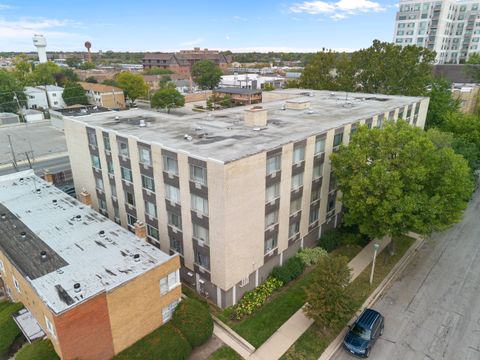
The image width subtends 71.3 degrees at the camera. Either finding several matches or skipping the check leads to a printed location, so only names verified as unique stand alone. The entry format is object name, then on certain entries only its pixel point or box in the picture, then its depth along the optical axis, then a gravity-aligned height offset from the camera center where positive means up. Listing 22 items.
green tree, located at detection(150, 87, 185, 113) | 98.86 -10.86
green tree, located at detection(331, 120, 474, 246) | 26.62 -9.31
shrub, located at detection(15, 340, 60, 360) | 19.41 -16.20
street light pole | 28.74 -17.43
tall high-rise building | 109.94 +11.31
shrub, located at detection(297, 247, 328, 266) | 30.89 -17.16
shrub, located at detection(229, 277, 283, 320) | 25.45 -17.90
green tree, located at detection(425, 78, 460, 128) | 60.36 -7.76
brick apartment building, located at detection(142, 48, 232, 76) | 178.75 -0.37
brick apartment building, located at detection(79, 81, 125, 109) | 107.12 -11.09
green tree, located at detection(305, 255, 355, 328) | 22.34 -14.94
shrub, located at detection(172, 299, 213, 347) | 21.92 -16.52
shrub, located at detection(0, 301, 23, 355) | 21.56 -16.89
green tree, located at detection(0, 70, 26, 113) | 97.22 -9.52
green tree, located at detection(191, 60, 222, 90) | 139.25 -5.72
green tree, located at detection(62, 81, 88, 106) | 105.69 -10.79
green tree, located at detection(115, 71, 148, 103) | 112.56 -7.95
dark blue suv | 22.09 -17.53
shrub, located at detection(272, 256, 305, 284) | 28.78 -17.29
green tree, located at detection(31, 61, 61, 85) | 126.81 -5.84
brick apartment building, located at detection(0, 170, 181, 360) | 18.50 -12.48
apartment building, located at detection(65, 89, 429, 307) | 23.69 -9.32
